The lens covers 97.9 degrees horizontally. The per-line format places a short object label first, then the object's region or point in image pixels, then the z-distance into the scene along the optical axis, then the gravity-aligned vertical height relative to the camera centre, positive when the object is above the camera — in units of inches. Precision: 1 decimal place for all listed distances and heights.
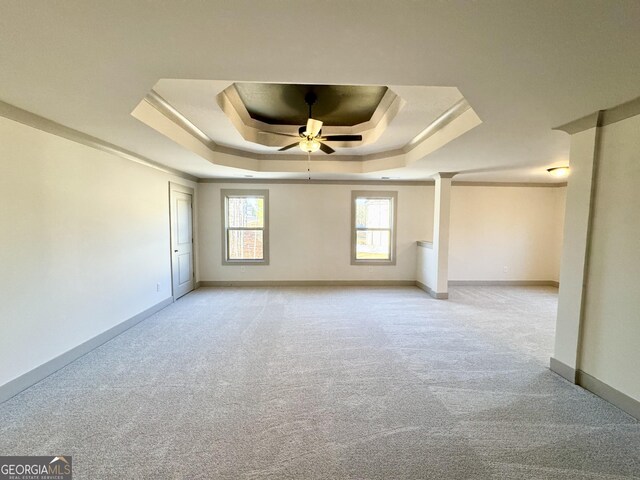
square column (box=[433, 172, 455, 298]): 204.8 -5.1
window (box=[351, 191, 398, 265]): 251.8 -6.6
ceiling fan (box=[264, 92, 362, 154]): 123.7 +41.1
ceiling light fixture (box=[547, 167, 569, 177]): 180.9 +36.5
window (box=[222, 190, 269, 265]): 245.8 -7.4
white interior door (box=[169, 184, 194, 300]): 199.3 -15.0
